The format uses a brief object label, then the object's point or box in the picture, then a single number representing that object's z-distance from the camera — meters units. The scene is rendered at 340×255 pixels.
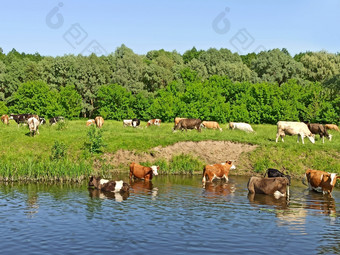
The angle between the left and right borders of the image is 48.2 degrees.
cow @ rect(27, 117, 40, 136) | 35.78
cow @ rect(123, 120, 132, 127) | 61.19
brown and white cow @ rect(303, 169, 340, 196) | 21.98
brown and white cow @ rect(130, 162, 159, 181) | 26.08
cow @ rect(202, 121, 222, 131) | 52.84
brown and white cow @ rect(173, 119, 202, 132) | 44.84
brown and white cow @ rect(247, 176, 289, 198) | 21.05
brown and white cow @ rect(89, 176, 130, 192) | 21.41
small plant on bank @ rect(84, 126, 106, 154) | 32.04
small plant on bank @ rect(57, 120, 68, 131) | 40.63
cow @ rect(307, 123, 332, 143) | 41.50
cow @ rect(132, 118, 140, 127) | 56.25
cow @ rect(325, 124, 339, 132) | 59.33
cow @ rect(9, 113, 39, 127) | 56.06
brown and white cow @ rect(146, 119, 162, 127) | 62.36
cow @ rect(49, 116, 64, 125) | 54.68
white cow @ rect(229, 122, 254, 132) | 51.00
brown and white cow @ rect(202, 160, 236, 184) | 25.94
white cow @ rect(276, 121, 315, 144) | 37.22
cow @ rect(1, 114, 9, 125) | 56.09
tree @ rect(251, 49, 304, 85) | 86.75
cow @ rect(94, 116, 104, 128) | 50.34
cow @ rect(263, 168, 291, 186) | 24.59
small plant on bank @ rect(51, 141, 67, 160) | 30.33
